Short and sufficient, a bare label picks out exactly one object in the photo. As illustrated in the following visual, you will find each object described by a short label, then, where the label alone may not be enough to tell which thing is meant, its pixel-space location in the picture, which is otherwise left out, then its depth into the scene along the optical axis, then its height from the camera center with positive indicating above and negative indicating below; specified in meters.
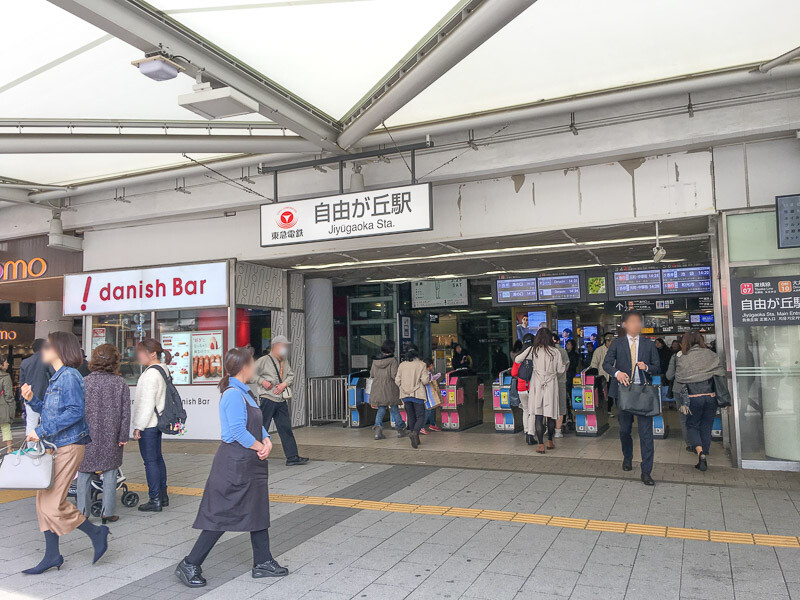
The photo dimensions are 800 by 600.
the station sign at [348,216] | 7.95 +1.59
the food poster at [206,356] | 10.38 -0.28
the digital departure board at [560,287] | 10.37 +0.71
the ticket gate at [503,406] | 10.12 -1.21
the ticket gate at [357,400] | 11.30 -1.15
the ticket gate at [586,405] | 9.62 -1.15
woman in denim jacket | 4.23 -0.71
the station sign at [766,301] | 7.00 +0.27
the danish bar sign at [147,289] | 10.40 +0.89
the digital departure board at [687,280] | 9.51 +0.71
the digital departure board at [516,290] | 10.61 +0.70
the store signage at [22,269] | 11.80 +1.43
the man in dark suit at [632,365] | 6.31 -0.38
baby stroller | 5.81 -1.47
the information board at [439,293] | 13.40 +0.87
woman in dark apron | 3.88 -0.94
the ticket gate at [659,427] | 9.39 -1.50
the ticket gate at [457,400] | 10.50 -1.15
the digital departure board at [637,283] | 9.73 +0.70
